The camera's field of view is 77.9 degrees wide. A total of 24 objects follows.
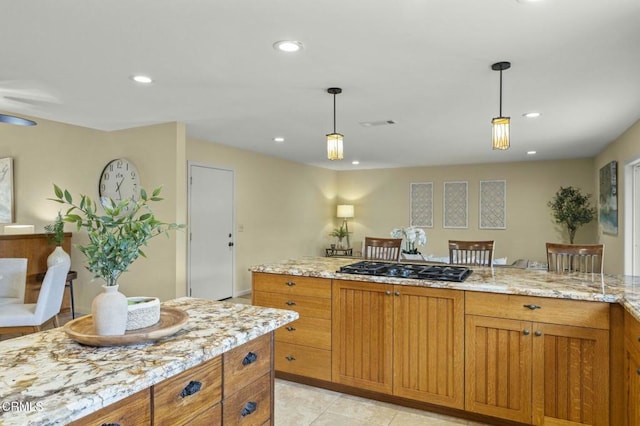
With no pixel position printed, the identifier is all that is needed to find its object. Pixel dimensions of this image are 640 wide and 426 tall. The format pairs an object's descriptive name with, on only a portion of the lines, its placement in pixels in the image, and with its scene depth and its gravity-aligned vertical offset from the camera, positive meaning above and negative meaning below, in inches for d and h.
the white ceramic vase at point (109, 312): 50.0 -12.2
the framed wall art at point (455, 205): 324.8 +10.8
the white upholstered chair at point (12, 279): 145.4 -23.4
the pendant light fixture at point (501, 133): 98.8 +21.5
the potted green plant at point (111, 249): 50.0 -4.3
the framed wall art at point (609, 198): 204.4 +11.4
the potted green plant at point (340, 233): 357.1 -14.4
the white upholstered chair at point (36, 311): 123.2 -30.4
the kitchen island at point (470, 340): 86.1 -30.5
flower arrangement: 144.4 -6.7
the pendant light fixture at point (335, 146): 120.6 +21.8
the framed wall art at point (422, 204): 337.7 +11.9
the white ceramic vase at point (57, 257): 175.9 -18.5
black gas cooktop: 105.7 -15.3
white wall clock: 181.5 +16.8
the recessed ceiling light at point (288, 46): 92.9 +41.1
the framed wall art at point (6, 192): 219.3 +13.1
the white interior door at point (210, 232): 213.6 -9.0
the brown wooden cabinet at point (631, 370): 72.9 -29.2
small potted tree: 275.1 +6.8
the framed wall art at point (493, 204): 313.1 +11.3
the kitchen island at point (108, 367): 36.5 -17.1
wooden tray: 49.7 -15.4
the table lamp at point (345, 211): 357.4 +5.7
